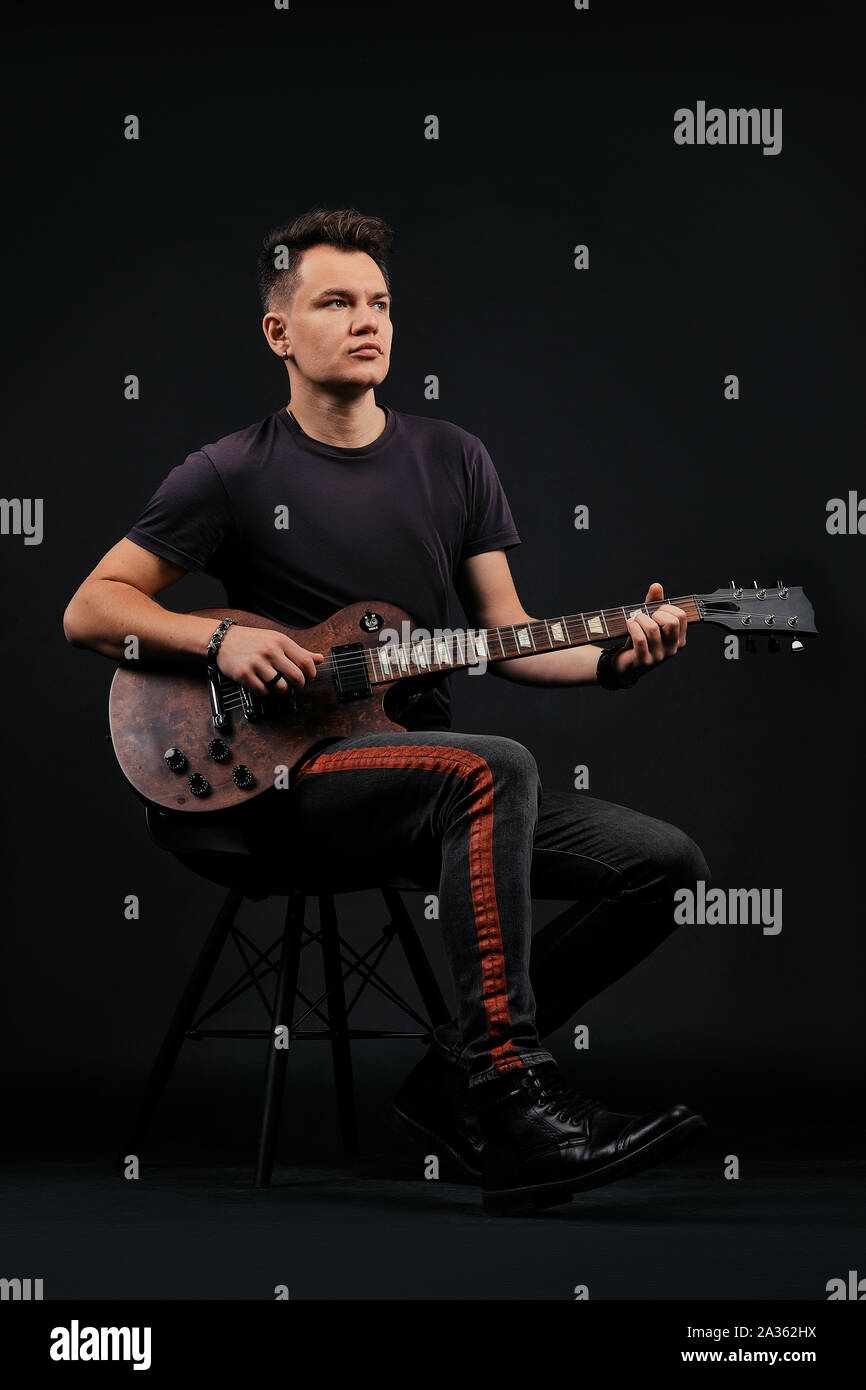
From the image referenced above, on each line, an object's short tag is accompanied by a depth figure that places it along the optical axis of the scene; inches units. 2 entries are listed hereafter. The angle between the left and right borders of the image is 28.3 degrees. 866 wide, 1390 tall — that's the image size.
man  100.0
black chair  115.6
